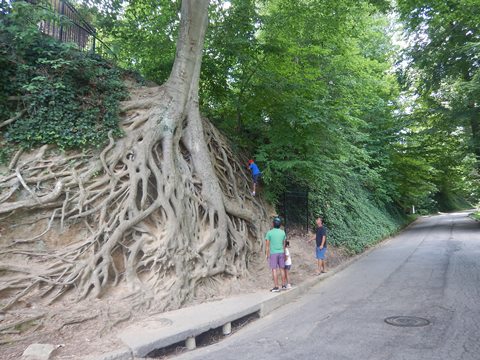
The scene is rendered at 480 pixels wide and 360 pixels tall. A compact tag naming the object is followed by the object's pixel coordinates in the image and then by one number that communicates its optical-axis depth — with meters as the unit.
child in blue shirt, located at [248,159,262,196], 11.92
